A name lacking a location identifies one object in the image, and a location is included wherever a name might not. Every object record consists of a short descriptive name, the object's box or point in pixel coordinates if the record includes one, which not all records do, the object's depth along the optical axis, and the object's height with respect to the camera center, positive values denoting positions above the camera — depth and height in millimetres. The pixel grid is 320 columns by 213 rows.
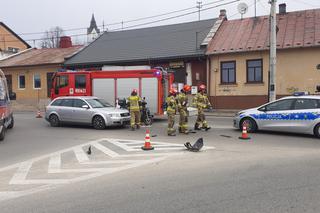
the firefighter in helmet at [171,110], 13072 -554
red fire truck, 17766 +543
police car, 12000 -745
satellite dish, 27922 +6615
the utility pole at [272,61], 18219 +1678
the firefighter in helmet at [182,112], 13406 -658
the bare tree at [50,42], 76375 +11336
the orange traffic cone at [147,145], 10175 -1407
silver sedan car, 15164 -759
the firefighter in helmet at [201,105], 14320 -409
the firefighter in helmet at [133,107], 14898 -497
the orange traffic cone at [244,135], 11898 -1332
